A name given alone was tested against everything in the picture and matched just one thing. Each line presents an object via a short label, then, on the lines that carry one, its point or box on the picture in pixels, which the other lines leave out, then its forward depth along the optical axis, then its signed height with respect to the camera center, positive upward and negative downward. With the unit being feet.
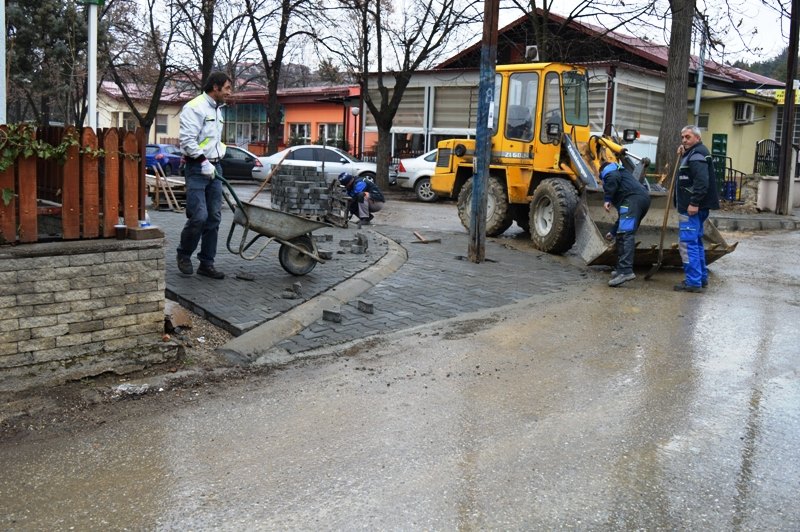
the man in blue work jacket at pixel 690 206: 27.63 -0.29
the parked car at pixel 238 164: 89.81 +2.05
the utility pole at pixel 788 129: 58.59 +5.79
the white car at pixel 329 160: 78.95 +2.59
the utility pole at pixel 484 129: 31.40 +2.58
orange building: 118.52 +11.89
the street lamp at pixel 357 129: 95.70 +8.29
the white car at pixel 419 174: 71.51 +1.30
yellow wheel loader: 32.76 +1.06
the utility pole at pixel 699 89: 77.90 +11.90
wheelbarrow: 24.80 -1.64
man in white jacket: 23.86 +0.39
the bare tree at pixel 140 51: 90.43 +15.88
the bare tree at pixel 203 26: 84.64 +18.71
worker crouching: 46.25 -0.60
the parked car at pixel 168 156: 93.81 +2.87
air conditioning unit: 92.02 +10.81
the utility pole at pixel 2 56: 18.75 +2.98
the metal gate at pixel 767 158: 71.67 +4.13
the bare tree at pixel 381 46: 76.59 +15.01
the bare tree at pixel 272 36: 87.86 +18.39
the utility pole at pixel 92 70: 19.34 +2.75
